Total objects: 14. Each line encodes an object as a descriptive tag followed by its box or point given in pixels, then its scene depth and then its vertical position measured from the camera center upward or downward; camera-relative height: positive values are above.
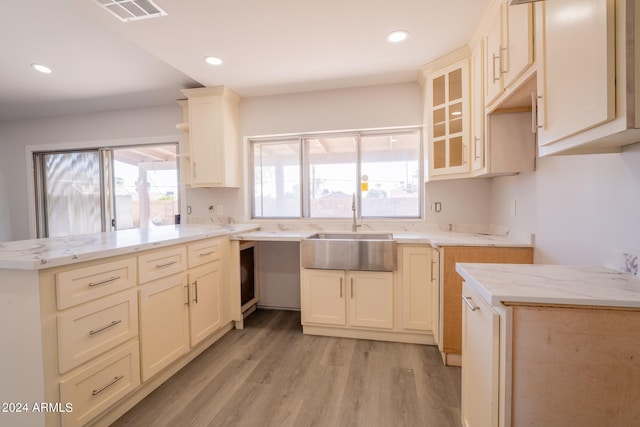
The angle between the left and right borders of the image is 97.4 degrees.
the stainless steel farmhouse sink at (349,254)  2.31 -0.41
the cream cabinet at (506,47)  1.32 +0.84
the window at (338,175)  2.98 +0.34
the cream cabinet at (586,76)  0.73 +0.38
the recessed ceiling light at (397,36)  2.00 +1.22
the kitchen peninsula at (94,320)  1.18 -0.57
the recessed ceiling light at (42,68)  2.60 +1.33
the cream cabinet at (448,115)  2.25 +0.76
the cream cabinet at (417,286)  2.28 -0.67
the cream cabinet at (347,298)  2.37 -0.80
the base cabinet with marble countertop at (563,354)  0.78 -0.44
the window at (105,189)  3.61 +0.27
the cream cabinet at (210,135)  2.93 +0.76
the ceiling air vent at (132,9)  1.67 +1.23
